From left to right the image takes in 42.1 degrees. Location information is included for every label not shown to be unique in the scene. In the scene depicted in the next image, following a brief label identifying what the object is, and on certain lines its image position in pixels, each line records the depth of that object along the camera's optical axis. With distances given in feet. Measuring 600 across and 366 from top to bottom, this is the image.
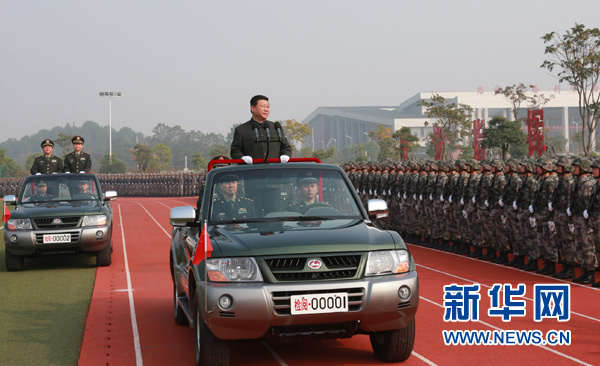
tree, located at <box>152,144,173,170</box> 388.78
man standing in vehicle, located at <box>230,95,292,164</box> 29.71
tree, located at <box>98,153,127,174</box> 302.35
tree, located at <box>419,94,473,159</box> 185.47
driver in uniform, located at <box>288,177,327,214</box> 22.65
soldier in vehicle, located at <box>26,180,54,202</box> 46.81
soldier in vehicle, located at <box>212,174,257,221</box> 22.27
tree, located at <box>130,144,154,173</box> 328.29
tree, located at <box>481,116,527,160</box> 148.25
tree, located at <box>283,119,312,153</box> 287.28
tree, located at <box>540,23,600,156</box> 114.21
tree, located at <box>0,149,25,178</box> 305.12
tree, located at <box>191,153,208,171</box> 312.50
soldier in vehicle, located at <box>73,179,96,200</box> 48.04
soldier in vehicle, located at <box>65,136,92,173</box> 52.07
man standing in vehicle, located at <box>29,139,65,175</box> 52.65
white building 451.12
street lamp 353.28
